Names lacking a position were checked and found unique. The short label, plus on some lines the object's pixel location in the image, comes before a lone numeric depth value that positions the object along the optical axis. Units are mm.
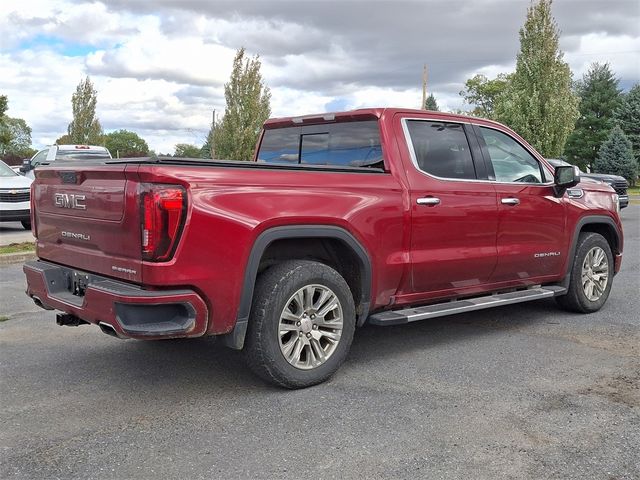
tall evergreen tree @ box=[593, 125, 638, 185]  39875
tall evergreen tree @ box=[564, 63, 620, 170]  49344
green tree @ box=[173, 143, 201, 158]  98050
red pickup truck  3648
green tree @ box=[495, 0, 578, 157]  21891
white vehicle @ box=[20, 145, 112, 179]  15981
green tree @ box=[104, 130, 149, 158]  130250
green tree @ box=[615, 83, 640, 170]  42188
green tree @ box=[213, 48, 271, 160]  22938
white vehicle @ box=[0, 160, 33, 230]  13094
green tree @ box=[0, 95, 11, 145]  38628
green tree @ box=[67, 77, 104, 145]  30636
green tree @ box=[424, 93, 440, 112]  102062
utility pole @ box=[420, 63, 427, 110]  35022
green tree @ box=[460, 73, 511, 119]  77206
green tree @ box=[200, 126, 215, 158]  65325
